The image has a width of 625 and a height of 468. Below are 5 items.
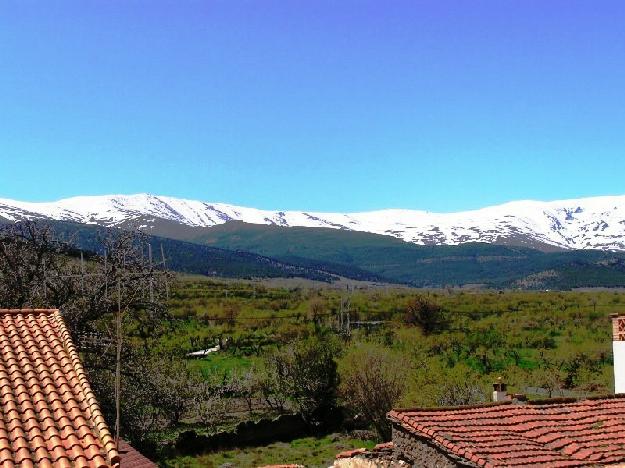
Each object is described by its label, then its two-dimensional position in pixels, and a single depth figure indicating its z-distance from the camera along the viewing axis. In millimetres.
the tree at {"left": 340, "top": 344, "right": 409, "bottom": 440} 31641
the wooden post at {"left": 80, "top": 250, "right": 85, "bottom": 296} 18464
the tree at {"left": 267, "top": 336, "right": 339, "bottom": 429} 37031
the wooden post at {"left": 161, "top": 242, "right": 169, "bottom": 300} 19531
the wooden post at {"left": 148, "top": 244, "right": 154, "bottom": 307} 18655
